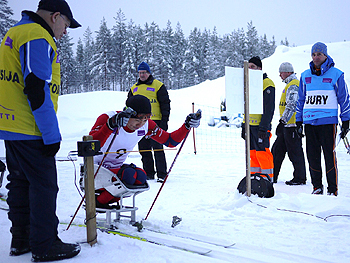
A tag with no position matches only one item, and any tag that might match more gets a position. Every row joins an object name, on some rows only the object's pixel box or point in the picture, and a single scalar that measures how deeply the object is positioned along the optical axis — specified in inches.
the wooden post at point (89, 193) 100.4
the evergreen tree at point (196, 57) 2063.2
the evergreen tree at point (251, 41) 1856.5
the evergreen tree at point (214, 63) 2010.6
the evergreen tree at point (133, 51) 1923.0
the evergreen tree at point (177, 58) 2064.5
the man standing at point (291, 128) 212.7
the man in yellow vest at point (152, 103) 236.2
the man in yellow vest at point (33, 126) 86.2
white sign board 168.9
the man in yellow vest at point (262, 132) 193.0
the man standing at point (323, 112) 167.9
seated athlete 117.1
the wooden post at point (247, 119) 163.9
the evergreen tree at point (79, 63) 2442.2
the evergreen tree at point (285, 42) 3282.5
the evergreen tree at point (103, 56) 1908.2
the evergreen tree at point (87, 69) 2437.1
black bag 163.9
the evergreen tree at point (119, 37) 1999.3
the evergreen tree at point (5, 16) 1100.8
